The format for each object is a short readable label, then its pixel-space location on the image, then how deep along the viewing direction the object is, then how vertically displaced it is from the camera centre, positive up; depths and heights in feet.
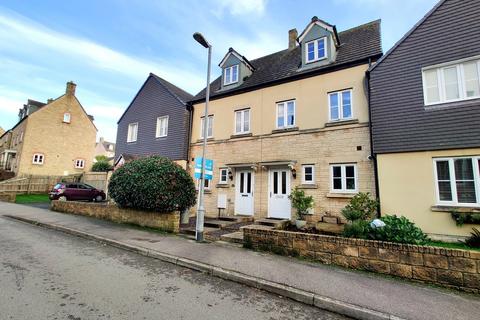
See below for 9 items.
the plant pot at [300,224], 32.73 -3.62
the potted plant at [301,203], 35.19 -0.96
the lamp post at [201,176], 28.07 +1.97
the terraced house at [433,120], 27.55 +9.50
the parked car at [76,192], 63.93 -0.71
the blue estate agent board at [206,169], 29.19 +2.96
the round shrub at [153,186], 33.55 +0.86
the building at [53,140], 98.32 +20.45
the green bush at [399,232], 19.49 -2.66
